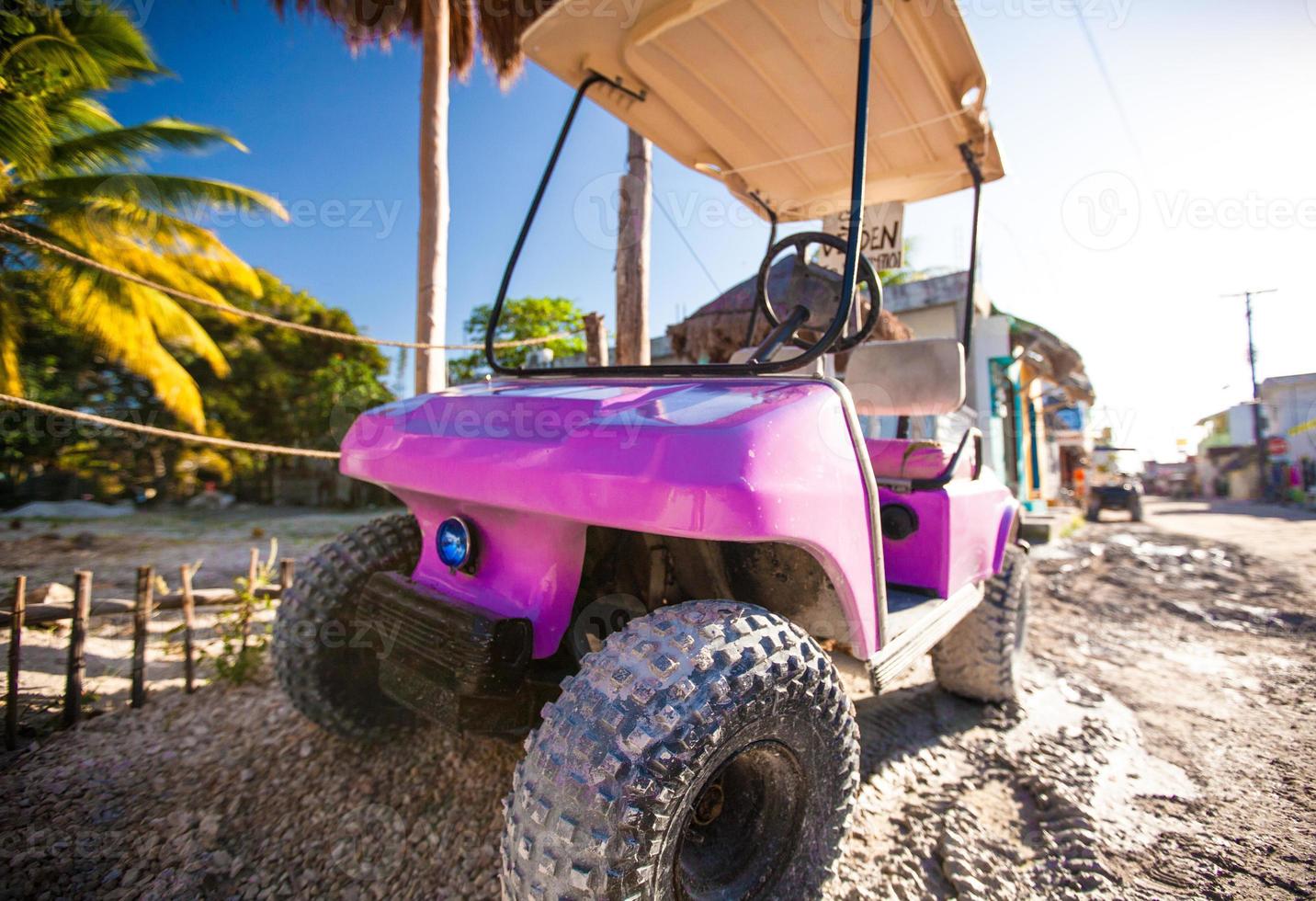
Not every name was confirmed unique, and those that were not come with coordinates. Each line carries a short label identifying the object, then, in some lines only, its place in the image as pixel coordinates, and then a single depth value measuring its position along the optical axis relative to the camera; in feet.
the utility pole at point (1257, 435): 79.97
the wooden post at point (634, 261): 14.15
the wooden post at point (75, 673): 7.58
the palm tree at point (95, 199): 18.92
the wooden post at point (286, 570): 10.20
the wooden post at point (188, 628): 8.71
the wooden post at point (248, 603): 9.71
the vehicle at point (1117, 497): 43.06
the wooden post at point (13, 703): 6.97
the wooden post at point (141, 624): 8.18
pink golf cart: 3.44
